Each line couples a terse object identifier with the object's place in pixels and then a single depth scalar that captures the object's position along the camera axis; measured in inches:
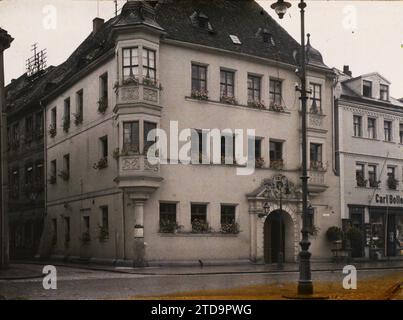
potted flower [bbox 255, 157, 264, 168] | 1331.2
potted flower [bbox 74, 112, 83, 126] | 1307.8
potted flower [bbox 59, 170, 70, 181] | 1357.4
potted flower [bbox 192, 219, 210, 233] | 1237.7
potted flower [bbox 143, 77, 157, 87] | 1177.4
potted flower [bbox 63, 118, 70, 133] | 1341.0
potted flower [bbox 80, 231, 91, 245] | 1264.8
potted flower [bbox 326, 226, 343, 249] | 1430.9
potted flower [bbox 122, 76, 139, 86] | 1170.0
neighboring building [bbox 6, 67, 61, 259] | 1523.1
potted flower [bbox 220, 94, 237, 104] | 1291.8
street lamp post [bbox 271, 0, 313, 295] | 621.9
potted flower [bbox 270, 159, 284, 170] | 1352.1
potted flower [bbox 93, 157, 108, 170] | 1223.5
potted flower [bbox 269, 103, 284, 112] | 1360.7
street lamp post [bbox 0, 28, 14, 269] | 1027.3
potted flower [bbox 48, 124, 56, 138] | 1445.3
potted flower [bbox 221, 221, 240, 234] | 1277.1
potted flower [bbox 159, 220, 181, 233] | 1195.9
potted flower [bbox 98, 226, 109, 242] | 1219.9
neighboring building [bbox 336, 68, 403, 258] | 1512.1
